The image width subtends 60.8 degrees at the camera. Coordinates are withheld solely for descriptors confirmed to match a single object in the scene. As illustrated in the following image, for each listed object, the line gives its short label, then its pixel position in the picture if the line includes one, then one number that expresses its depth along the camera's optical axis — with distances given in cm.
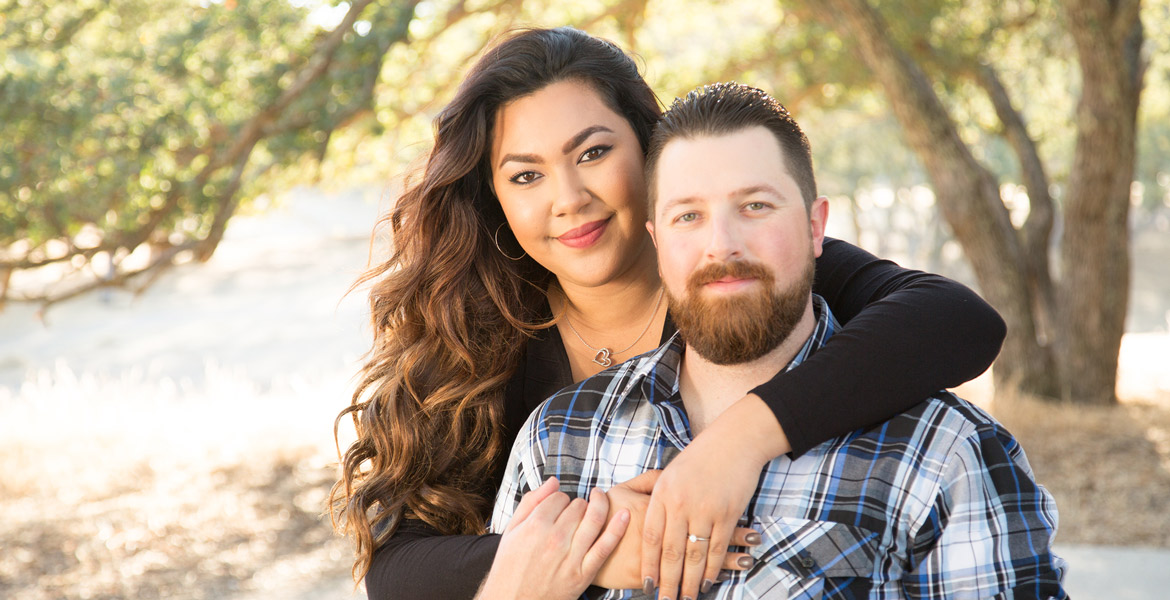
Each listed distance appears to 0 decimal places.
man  173
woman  211
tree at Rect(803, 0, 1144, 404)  647
